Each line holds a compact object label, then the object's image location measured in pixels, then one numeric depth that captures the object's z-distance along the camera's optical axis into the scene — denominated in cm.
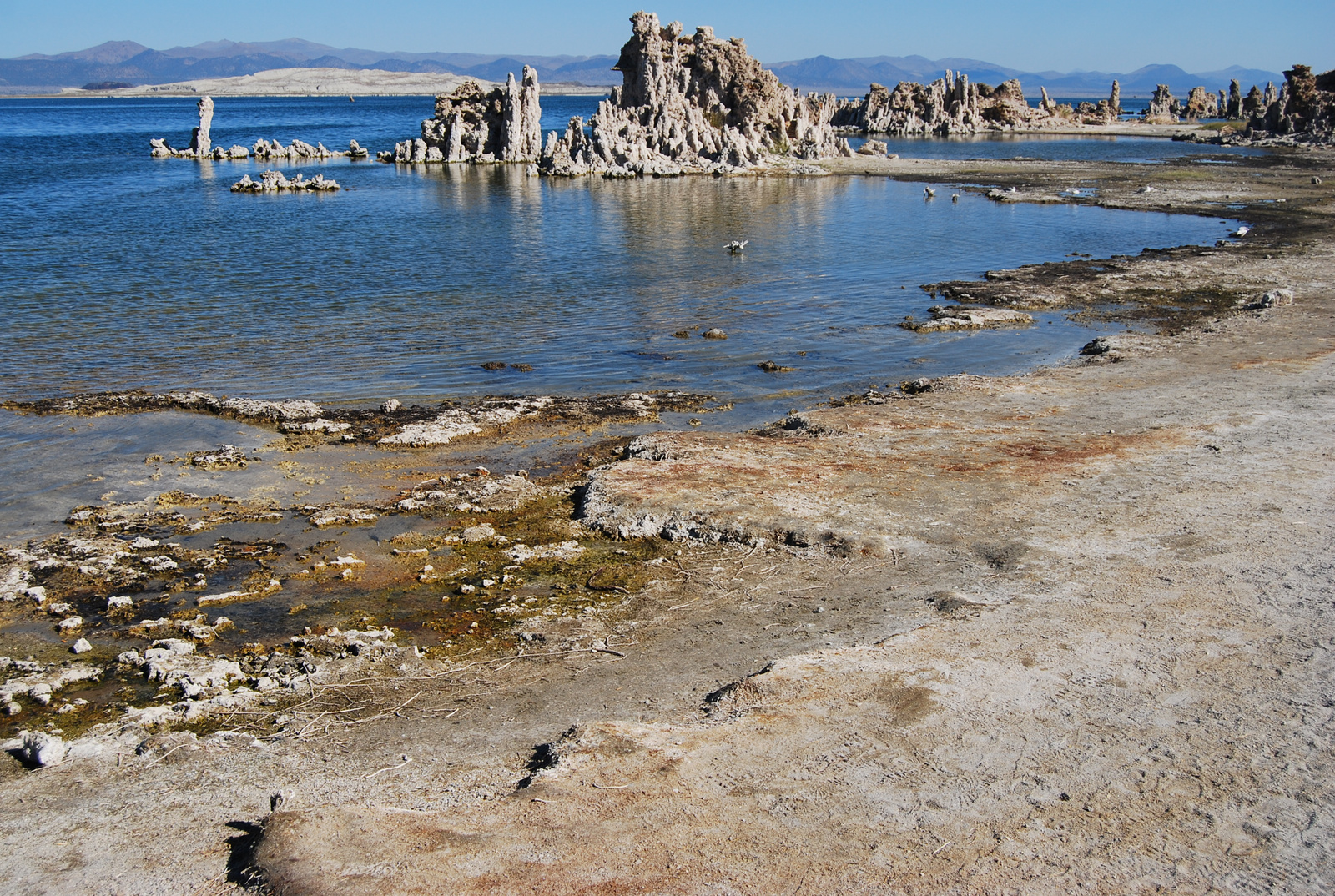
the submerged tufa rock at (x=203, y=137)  8562
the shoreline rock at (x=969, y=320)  2606
